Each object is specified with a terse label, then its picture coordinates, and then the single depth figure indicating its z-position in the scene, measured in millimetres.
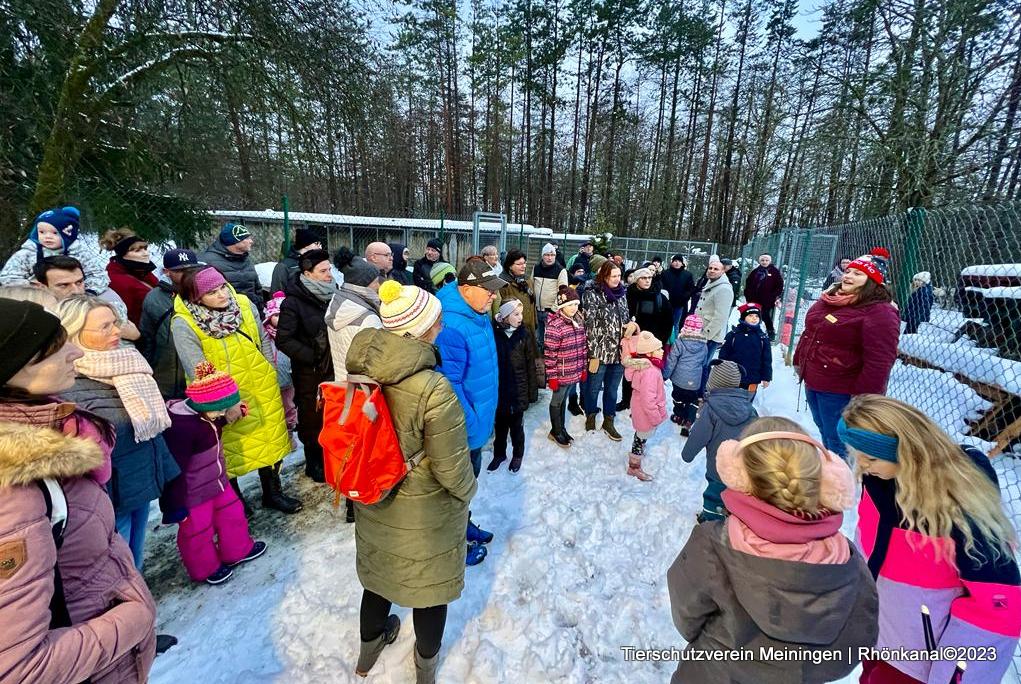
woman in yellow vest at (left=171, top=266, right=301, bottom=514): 2717
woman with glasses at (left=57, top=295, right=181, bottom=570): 1959
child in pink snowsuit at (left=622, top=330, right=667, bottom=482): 4098
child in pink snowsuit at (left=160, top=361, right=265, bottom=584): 2426
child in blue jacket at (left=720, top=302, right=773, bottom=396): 4438
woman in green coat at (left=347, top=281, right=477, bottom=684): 1808
